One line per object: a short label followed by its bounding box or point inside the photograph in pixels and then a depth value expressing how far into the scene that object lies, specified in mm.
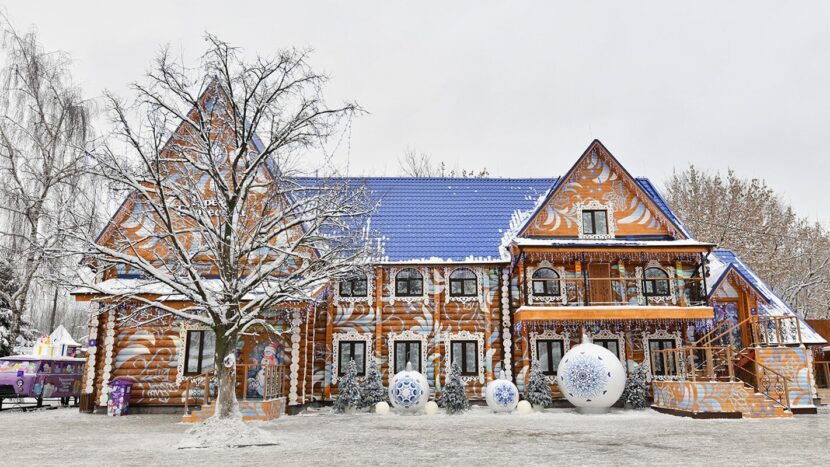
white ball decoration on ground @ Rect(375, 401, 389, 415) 18600
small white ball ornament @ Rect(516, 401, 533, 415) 18484
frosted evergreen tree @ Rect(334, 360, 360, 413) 18812
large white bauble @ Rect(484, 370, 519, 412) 18531
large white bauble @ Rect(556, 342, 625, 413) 17641
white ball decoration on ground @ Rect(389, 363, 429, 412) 18406
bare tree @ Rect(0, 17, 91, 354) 24609
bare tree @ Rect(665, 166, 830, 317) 34844
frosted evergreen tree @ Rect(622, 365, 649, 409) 18938
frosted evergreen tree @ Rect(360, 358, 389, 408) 19156
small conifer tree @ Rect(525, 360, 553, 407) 19062
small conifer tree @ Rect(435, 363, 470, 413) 18578
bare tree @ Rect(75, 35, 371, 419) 12773
